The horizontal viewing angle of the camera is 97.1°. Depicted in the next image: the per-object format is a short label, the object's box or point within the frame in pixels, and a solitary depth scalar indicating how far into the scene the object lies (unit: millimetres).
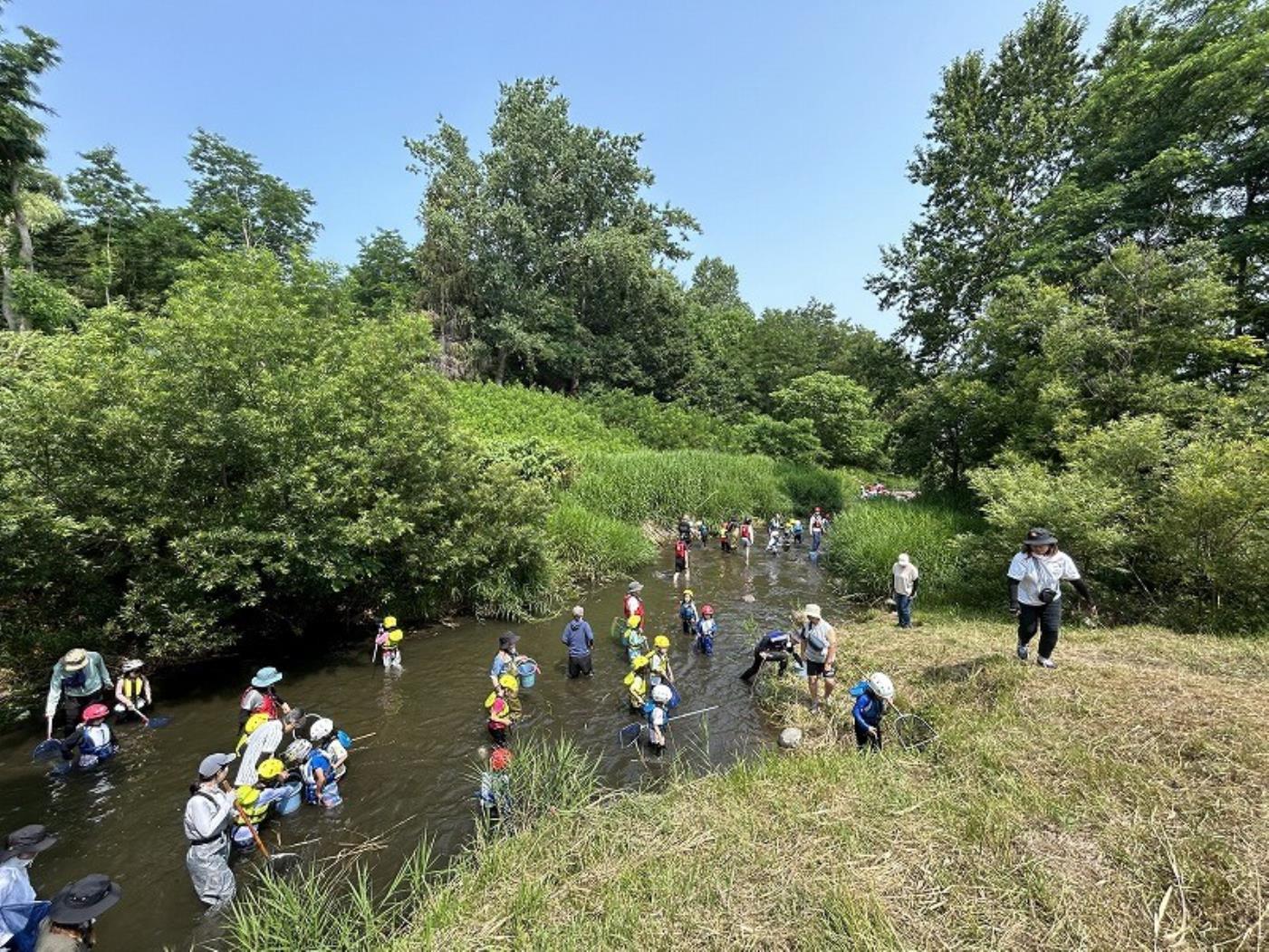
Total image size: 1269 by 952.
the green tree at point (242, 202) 37356
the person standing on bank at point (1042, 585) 7773
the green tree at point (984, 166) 23078
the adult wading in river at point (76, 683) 9070
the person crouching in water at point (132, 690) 9688
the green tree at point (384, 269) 44312
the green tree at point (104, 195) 33250
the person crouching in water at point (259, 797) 6797
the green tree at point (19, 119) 21766
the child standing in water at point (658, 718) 9039
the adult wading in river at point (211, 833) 5777
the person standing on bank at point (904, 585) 13258
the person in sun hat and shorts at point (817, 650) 9617
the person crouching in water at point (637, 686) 10188
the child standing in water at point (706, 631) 13164
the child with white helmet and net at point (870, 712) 7648
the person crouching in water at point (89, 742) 8594
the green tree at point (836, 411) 41250
